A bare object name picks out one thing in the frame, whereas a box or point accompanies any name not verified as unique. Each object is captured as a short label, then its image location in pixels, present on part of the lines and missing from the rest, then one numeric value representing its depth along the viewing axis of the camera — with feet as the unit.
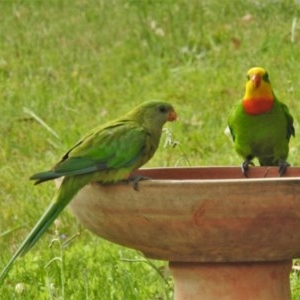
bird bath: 18.33
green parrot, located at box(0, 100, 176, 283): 20.33
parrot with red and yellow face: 26.89
